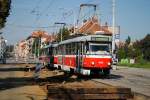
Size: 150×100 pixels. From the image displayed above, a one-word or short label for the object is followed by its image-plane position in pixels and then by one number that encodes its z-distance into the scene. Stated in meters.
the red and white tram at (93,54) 18.09
